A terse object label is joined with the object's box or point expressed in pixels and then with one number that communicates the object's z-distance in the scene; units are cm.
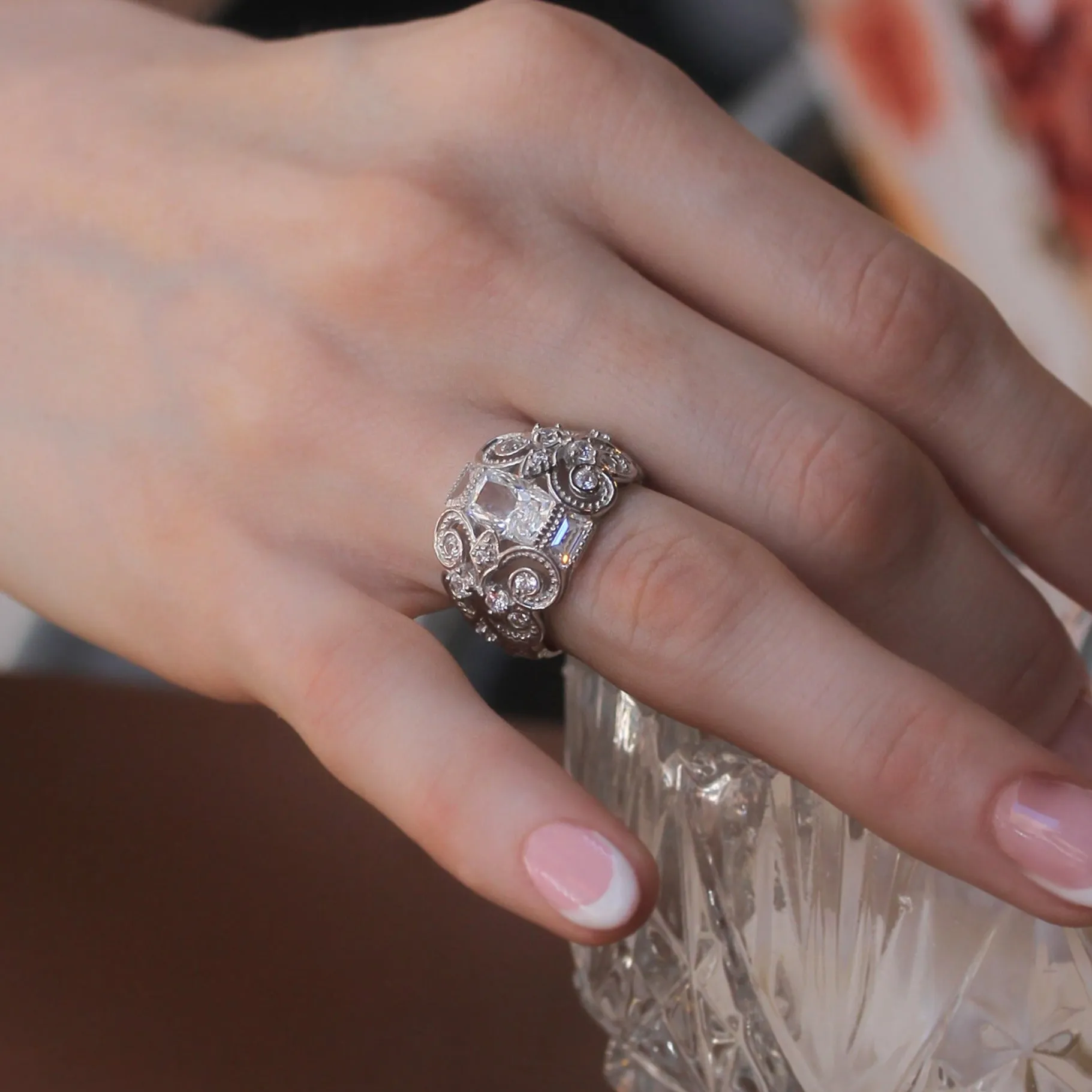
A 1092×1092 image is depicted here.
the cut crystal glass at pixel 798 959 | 35
